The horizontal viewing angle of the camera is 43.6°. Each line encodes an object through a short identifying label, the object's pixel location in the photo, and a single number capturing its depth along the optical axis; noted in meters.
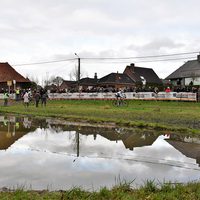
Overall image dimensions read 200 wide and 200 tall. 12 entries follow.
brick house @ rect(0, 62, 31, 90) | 59.81
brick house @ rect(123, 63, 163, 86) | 75.81
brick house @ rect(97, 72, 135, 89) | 70.55
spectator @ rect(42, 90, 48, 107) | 26.44
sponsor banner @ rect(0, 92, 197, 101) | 28.08
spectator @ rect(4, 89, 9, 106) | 28.09
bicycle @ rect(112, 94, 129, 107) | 25.52
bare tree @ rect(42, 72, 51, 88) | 91.68
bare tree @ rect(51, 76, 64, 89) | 111.94
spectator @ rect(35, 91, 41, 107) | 25.89
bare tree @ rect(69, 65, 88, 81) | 70.46
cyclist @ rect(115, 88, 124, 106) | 25.00
